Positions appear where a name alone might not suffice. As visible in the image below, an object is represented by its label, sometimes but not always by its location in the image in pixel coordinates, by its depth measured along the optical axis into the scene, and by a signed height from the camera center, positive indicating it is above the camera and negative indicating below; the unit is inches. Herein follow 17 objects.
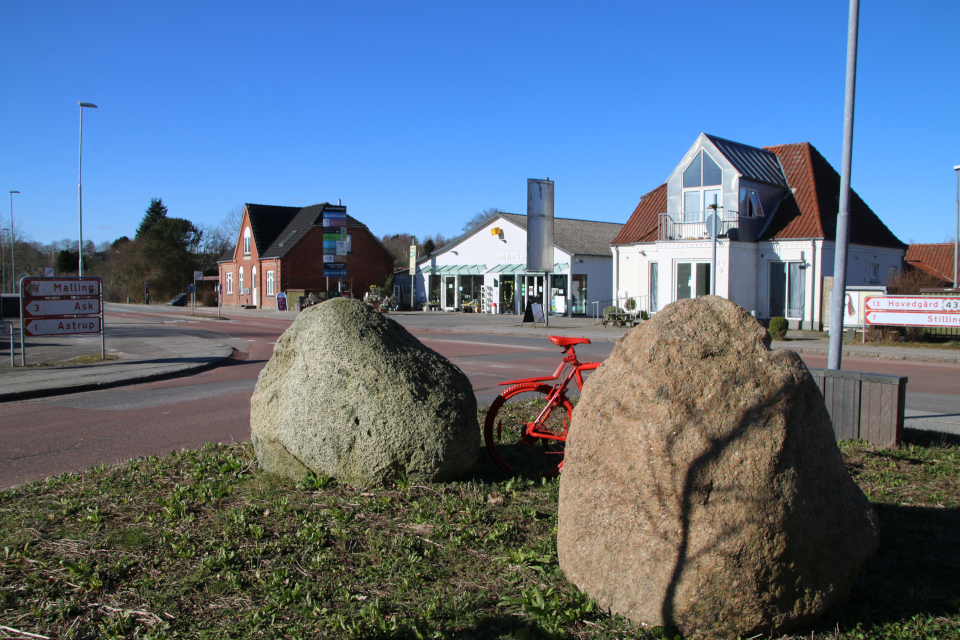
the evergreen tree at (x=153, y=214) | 3457.2 +391.5
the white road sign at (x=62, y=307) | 587.4 -13.6
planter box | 268.8 -41.2
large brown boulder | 122.8 -35.7
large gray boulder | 200.2 -34.1
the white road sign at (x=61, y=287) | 586.2 +3.3
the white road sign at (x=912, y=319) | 743.1 -21.2
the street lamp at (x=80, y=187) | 1430.9 +213.0
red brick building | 2133.4 +115.8
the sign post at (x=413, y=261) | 1860.2 +88.7
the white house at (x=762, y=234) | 1107.9 +105.0
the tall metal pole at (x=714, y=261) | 920.9 +47.1
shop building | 1578.5 +62.9
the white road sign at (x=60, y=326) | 587.5 -30.0
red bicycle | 234.1 -45.8
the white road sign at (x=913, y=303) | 745.6 -4.6
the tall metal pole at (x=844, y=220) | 321.4 +38.3
